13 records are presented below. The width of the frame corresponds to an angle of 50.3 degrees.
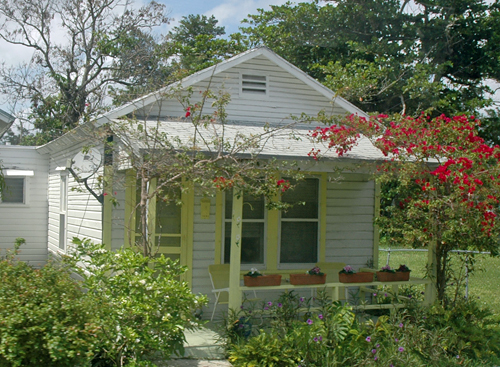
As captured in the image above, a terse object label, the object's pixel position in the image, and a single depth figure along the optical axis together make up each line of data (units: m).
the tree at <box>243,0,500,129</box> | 19.95
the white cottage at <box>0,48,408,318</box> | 8.45
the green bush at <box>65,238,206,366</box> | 5.24
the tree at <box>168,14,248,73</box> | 23.91
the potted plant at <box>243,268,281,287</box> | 7.27
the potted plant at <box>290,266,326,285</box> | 7.41
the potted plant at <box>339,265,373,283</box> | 7.77
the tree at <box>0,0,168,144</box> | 24.06
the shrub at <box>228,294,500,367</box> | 6.01
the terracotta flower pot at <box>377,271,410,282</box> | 8.04
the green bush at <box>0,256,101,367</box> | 4.50
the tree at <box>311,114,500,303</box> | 7.01
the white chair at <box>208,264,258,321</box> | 7.94
